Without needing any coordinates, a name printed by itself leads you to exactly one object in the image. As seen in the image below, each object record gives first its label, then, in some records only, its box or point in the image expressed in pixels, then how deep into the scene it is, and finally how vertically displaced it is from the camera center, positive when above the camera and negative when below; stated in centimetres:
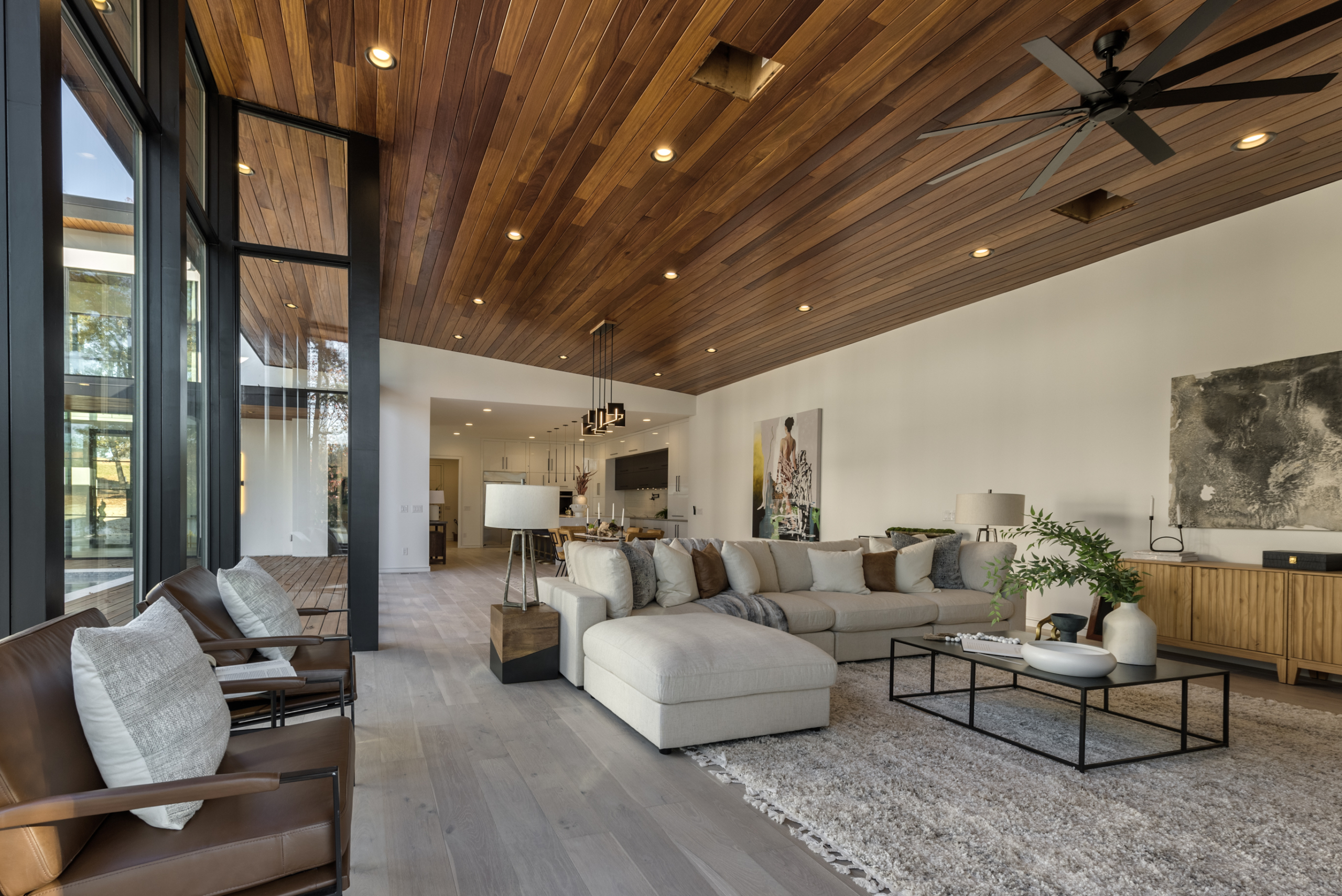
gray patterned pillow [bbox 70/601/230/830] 141 -58
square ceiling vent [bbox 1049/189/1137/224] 479 +169
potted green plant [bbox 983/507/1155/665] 327 -67
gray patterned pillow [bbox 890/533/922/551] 561 -76
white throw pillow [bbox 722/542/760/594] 475 -85
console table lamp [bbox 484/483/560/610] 400 -36
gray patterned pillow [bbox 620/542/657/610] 439 -83
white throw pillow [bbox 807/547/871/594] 511 -94
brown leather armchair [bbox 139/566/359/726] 245 -80
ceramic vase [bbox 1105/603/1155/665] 326 -90
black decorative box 422 -70
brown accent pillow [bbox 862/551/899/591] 522 -94
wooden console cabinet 423 -108
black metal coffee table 290 -101
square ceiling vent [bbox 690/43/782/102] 330 +180
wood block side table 414 -121
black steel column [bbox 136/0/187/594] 281 +57
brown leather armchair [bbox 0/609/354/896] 122 -78
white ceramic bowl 300 -93
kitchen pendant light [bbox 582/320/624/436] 802 +95
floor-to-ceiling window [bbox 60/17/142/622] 211 +37
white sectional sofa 411 -111
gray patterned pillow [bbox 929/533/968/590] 546 -93
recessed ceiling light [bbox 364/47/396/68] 352 +199
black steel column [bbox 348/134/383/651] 497 +22
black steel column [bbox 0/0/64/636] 165 +31
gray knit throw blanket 443 -105
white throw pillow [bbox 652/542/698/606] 446 -86
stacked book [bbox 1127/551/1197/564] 495 -78
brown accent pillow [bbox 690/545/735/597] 466 -85
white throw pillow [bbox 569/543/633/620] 414 -82
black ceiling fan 231 +138
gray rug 209 -131
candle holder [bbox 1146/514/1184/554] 509 -68
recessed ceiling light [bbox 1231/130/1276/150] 381 +171
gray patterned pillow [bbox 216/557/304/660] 277 -67
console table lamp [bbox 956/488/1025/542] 554 -50
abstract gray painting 443 +2
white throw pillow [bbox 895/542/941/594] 525 -93
